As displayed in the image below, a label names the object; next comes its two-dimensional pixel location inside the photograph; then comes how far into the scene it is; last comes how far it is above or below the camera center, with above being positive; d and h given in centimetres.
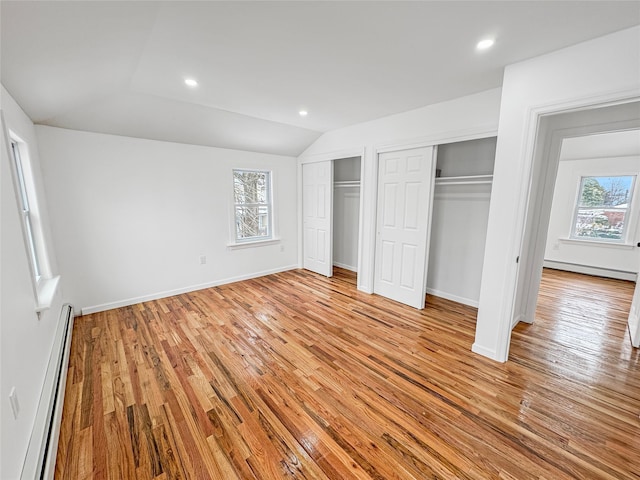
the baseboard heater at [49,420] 131 -135
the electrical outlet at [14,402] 123 -98
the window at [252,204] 453 -12
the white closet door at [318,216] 459 -33
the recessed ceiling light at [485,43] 179 +108
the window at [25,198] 233 -1
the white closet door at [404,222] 325 -31
